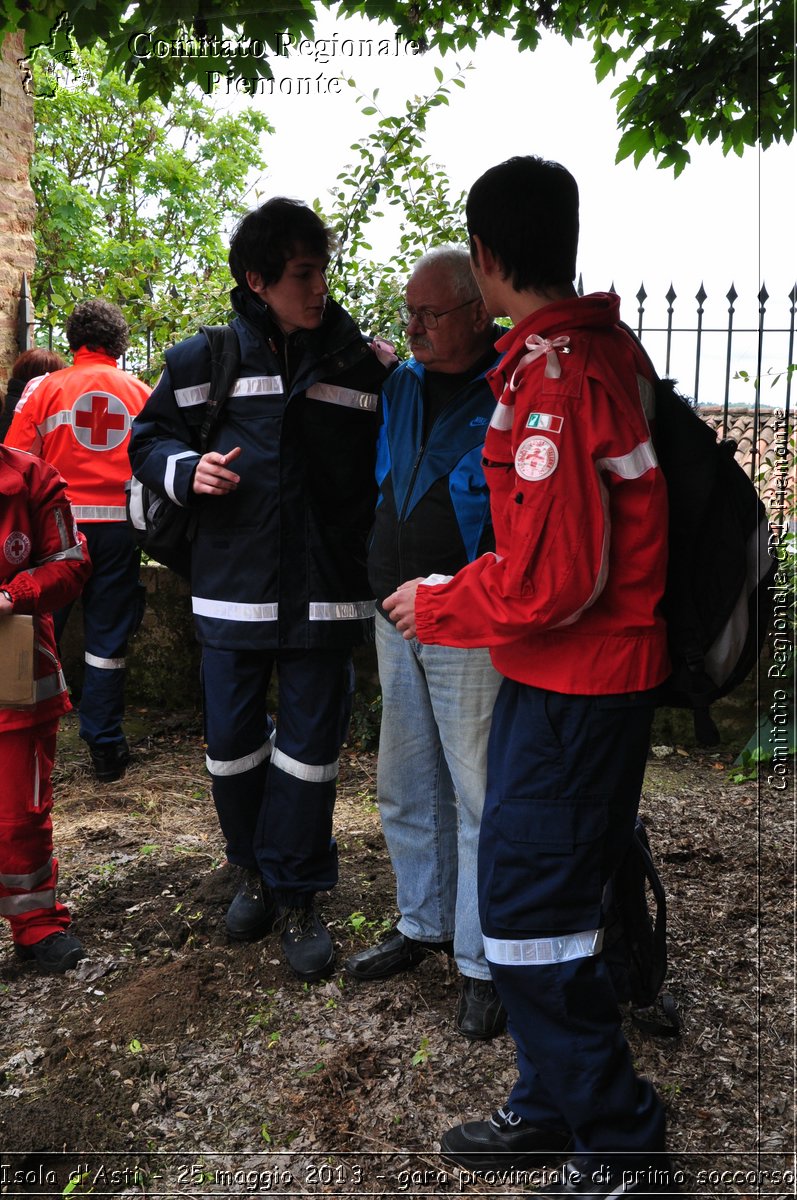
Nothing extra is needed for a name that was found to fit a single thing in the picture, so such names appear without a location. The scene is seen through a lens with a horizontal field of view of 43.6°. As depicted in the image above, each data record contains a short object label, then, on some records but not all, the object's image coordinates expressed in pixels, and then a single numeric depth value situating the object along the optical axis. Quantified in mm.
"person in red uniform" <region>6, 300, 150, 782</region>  4984
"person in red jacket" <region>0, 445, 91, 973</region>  2859
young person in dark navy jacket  2824
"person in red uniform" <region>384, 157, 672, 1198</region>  1794
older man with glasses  2545
